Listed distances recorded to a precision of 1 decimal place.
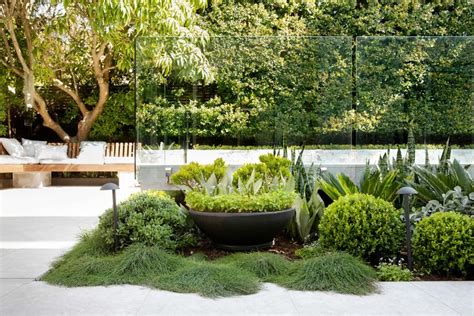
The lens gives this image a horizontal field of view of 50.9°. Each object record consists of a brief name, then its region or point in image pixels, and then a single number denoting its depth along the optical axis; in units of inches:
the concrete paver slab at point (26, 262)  151.6
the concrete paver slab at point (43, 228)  207.6
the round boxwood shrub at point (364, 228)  153.7
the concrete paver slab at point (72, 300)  117.3
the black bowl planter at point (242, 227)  162.1
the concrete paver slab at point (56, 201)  278.9
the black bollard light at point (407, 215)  148.8
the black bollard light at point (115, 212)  160.0
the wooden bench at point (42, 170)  406.6
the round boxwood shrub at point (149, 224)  163.3
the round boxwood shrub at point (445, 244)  143.9
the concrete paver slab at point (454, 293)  119.6
